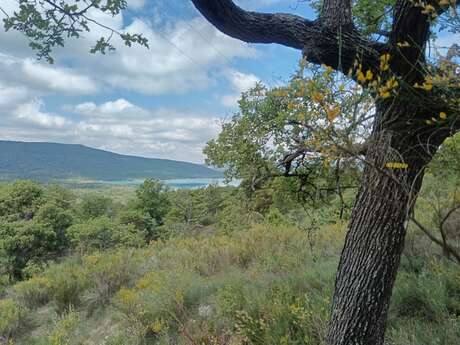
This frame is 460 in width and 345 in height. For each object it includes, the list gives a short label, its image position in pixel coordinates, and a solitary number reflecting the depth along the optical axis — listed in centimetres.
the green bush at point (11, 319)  440
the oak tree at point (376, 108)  196
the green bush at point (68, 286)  510
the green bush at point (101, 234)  1762
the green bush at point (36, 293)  544
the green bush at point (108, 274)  498
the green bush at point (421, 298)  268
